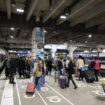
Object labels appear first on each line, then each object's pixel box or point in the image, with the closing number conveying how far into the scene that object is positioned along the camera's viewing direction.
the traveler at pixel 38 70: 5.89
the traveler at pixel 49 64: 11.84
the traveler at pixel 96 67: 8.36
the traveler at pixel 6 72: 9.48
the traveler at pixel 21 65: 9.45
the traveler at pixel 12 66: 7.25
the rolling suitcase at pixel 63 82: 6.61
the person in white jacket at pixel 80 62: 8.38
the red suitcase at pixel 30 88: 5.47
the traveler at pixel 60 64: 9.47
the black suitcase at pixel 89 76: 8.01
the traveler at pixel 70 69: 6.51
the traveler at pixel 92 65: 8.52
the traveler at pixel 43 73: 6.54
